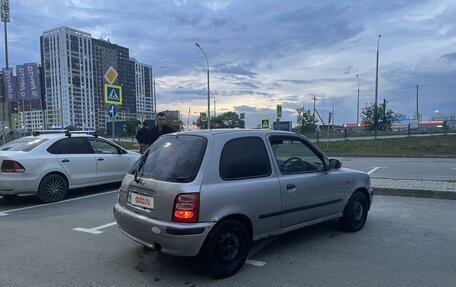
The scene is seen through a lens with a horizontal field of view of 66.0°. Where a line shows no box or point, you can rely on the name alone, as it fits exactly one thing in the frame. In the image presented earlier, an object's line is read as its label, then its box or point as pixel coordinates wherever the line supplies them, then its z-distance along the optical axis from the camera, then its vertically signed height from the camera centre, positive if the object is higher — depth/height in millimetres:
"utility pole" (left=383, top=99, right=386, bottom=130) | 45062 +1444
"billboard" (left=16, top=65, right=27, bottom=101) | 22703 +3189
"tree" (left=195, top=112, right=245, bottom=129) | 64044 +1513
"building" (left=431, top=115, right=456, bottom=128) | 32750 +29
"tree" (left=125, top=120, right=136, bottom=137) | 63394 +289
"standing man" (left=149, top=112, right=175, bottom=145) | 9266 +23
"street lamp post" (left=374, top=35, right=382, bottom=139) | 37209 +3047
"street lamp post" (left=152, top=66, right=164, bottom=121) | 41781 +3442
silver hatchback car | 3730 -774
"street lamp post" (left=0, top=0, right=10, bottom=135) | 24234 +8333
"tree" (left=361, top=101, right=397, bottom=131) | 44812 +1000
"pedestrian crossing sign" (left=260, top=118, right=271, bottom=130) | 23133 +266
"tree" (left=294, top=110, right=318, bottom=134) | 46634 +307
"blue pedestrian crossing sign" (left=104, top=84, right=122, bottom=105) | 13695 +1415
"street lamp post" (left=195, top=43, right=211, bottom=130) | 34362 +2735
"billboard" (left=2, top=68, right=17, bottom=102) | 23531 +3302
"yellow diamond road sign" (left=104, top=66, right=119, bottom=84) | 13899 +2186
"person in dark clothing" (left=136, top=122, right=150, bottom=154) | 10430 -170
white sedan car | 7328 -763
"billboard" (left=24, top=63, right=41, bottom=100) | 22562 +3071
